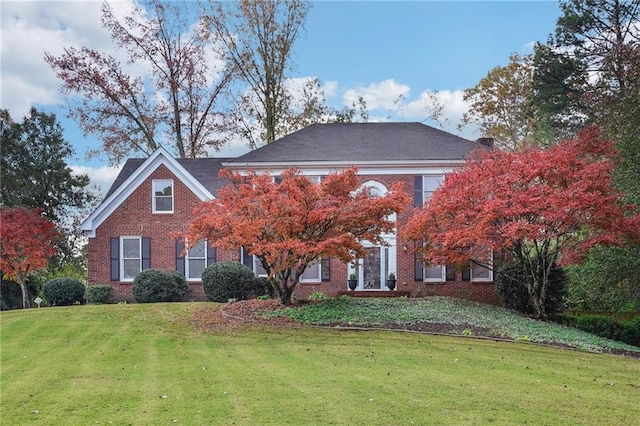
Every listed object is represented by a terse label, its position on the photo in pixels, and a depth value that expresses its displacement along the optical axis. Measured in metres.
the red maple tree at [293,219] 15.22
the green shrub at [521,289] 19.52
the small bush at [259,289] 20.19
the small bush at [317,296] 19.45
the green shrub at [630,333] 18.17
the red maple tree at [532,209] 15.71
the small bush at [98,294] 21.48
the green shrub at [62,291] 21.52
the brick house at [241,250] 22.53
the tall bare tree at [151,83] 33.66
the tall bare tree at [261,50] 35.28
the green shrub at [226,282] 19.77
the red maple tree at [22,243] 21.55
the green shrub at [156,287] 20.64
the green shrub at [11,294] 27.80
